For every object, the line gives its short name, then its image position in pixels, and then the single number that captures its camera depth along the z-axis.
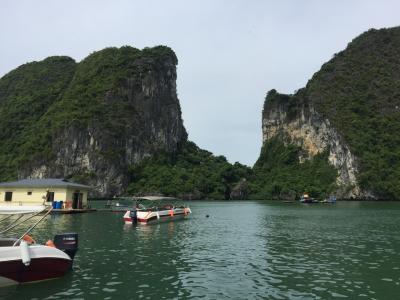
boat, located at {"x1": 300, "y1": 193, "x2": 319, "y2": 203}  119.62
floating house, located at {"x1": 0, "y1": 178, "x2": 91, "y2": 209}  59.44
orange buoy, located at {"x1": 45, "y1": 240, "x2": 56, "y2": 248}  18.97
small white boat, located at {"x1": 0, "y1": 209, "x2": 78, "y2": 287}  15.84
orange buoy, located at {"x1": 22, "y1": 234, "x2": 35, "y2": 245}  19.57
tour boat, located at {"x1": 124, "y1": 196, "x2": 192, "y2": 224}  45.38
